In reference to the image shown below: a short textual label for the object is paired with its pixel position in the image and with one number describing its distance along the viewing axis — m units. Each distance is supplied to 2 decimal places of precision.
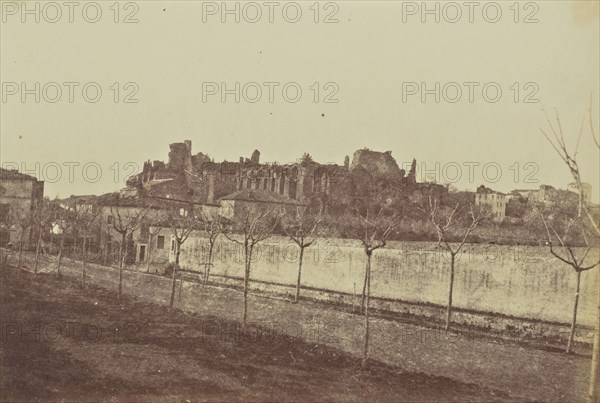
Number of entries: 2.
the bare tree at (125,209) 38.45
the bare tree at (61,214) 35.28
